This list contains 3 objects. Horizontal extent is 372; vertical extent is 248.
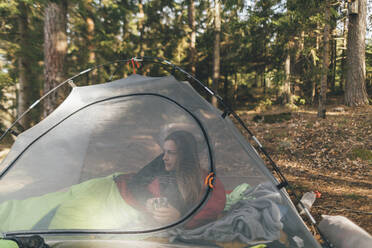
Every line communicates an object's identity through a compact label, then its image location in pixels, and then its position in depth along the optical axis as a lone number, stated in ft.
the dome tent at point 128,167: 6.85
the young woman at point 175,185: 7.09
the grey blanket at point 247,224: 6.61
